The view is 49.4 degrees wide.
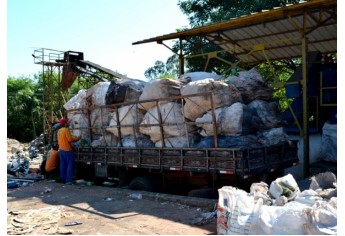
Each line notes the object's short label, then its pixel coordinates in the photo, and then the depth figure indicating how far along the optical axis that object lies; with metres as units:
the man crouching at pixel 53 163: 10.71
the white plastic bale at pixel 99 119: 9.44
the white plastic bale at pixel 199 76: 8.38
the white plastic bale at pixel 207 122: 7.05
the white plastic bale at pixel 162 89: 7.84
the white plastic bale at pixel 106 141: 9.35
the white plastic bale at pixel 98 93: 9.52
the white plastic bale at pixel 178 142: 7.49
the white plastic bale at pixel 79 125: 10.15
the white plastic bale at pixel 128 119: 8.52
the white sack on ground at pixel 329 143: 9.17
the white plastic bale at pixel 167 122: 7.62
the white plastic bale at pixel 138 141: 8.41
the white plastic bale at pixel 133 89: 8.73
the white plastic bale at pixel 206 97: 7.11
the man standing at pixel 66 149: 10.04
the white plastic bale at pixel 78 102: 10.28
